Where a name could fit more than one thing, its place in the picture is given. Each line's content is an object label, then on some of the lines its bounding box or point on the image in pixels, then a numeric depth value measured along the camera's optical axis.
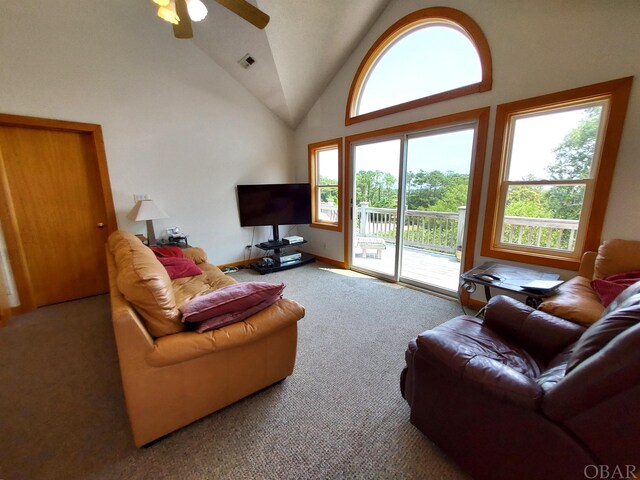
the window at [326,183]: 4.11
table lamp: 3.00
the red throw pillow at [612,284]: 1.66
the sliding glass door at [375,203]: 3.56
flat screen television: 4.08
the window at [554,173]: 2.01
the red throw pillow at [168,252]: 2.77
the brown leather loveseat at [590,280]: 1.52
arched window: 2.54
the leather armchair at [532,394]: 0.76
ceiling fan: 1.64
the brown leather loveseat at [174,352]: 1.19
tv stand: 4.07
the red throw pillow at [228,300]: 1.33
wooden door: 2.69
